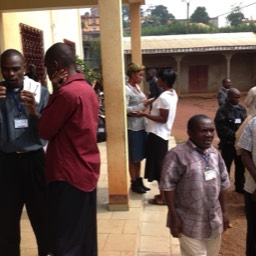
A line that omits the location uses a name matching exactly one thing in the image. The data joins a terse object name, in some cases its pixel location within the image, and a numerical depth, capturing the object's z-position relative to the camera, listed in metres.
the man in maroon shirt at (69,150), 2.17
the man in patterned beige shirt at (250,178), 2.90
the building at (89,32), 28.26
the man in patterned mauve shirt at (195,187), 2.57
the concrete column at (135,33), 8.44
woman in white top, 4.29
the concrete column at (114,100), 3.74
